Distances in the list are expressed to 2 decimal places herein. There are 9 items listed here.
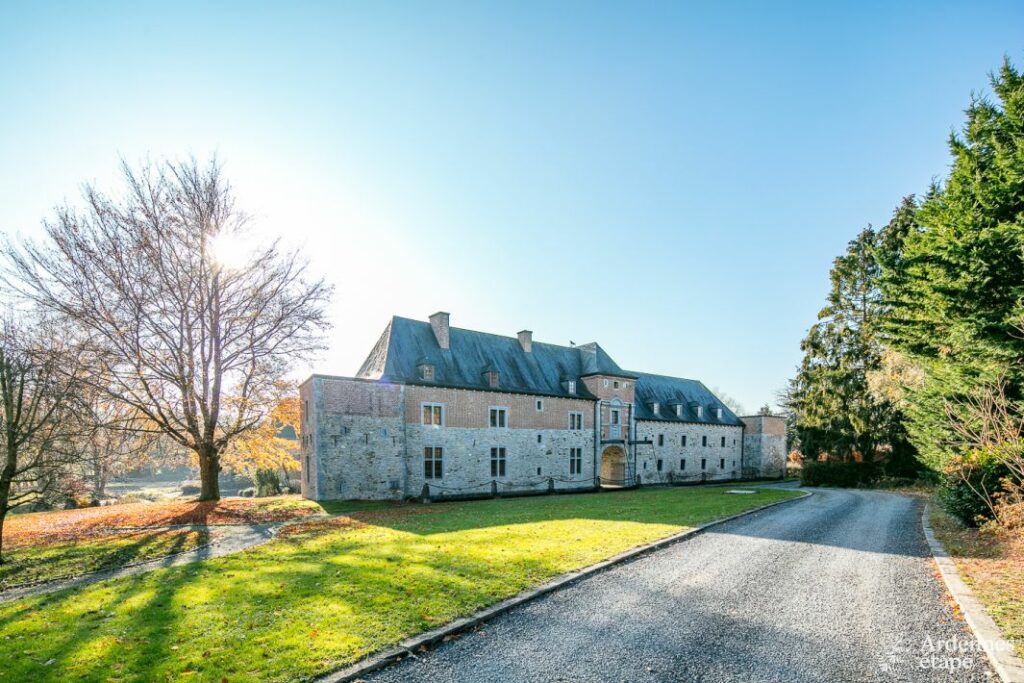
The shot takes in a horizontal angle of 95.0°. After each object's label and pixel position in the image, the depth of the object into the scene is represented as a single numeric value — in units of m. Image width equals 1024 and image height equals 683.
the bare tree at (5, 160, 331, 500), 17.52
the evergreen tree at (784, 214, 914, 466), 31.44
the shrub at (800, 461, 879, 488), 31.17
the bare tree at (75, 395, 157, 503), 17.69
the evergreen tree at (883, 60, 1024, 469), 10.59
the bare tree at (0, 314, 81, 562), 10.77
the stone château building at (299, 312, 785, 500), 22.08
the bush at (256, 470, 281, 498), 29.52
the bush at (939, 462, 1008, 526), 11.73
